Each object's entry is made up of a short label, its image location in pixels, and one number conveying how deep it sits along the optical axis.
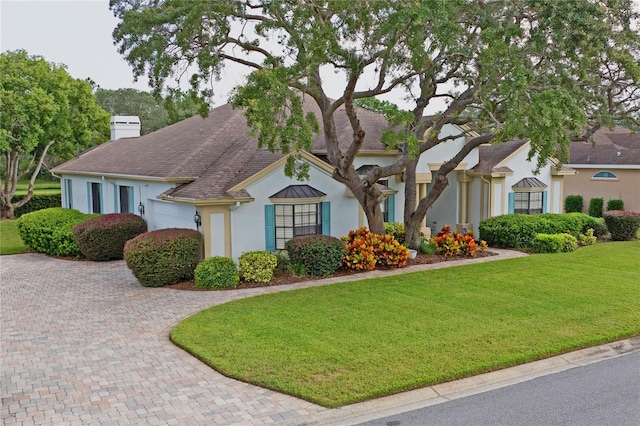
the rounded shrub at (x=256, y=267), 14.74
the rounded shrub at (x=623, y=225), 22.11
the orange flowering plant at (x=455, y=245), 18.23
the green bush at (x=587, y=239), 21.06
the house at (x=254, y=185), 16.16
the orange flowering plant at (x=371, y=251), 16.00
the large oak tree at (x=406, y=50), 12.56
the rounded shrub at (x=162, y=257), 14.36
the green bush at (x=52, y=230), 19.53
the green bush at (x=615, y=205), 28.94
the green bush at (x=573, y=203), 30.60
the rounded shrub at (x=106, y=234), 18.27
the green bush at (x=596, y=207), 29.69
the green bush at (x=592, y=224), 21.95
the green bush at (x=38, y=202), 33.41
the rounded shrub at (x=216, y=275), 14.23
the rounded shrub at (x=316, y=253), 15.32
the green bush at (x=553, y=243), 19.22
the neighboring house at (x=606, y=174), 28.83
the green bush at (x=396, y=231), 19.17
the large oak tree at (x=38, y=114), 28.38
